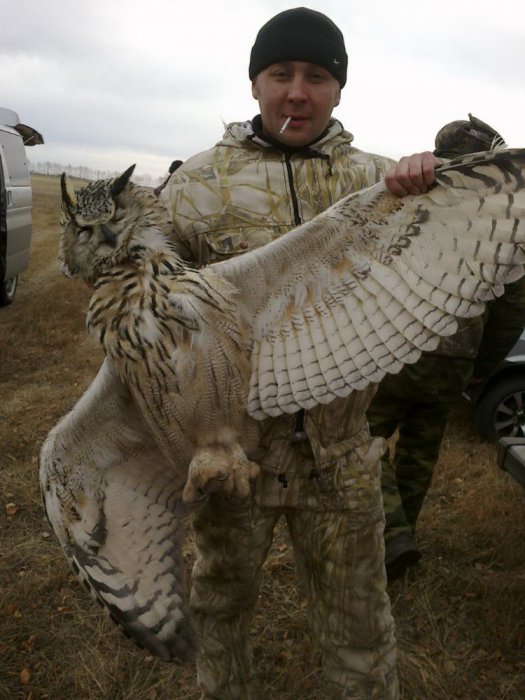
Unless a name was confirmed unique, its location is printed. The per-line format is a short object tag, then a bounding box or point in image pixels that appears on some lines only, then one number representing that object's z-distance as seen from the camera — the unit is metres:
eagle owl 1.85
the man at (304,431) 2.35
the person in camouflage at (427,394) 3.93
